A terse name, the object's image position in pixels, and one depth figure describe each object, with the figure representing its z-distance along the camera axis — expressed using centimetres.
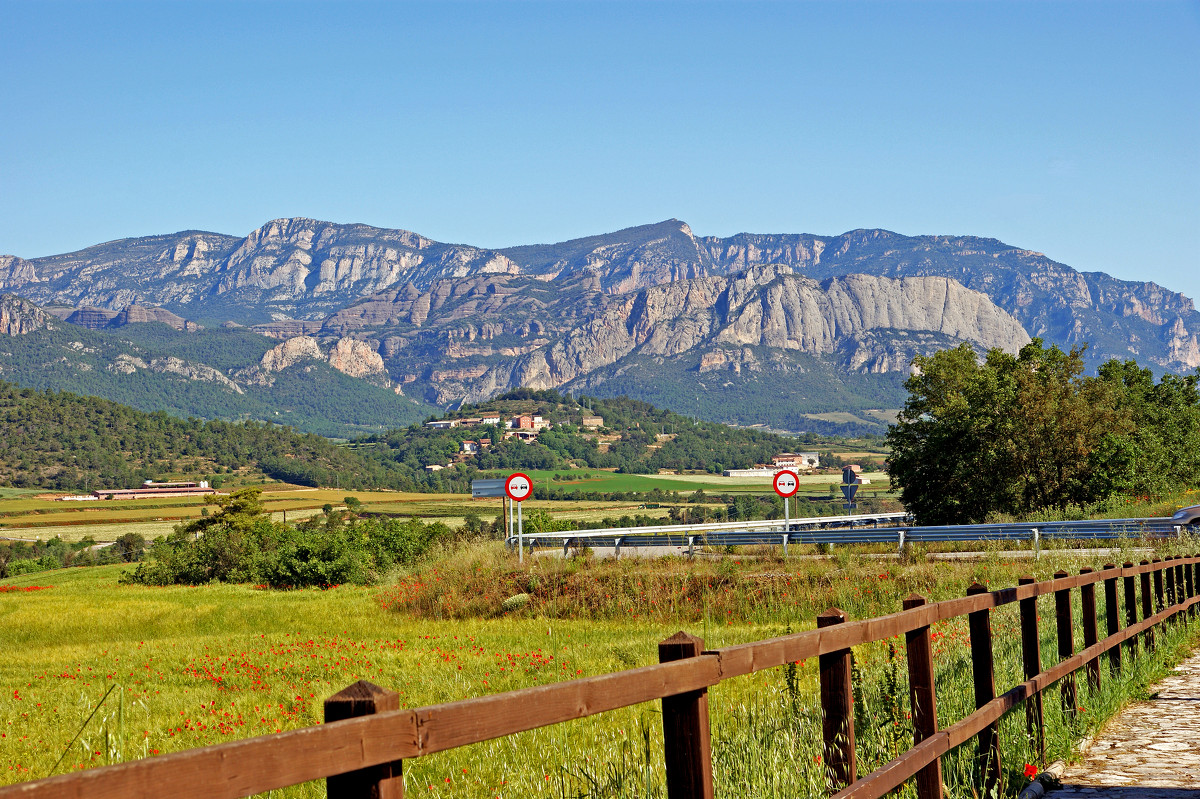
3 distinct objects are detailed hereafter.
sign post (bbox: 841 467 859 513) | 3381
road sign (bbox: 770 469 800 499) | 2972
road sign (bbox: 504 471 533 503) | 2594
